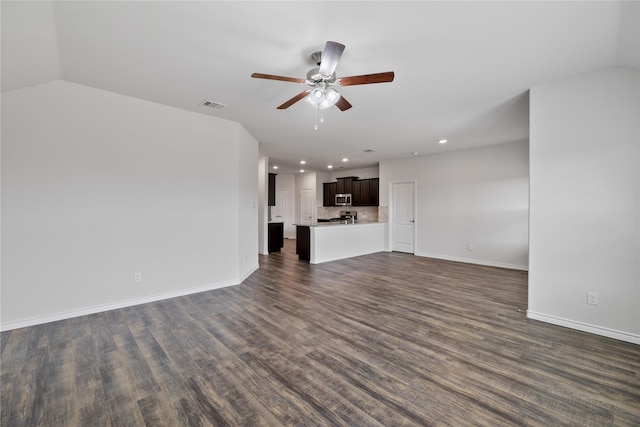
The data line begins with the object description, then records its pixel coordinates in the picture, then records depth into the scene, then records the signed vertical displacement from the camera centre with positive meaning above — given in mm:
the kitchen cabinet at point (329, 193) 9820 +608
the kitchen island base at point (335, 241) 6430 -814
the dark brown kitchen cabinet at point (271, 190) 8328 +600
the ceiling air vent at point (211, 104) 3641 +1452
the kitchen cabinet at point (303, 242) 6570 -827
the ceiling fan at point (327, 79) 2059 +1120
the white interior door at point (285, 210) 11117 -31
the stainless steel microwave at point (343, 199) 9266 +341
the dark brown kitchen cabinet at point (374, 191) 8570 +570
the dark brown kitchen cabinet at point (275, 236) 8023 -815
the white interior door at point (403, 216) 7609 -199
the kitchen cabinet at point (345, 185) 9289 +862
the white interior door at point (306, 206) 10677 +131
